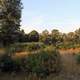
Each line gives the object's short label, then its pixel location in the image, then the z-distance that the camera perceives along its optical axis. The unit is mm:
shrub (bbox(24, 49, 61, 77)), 3654
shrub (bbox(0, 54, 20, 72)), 3992
